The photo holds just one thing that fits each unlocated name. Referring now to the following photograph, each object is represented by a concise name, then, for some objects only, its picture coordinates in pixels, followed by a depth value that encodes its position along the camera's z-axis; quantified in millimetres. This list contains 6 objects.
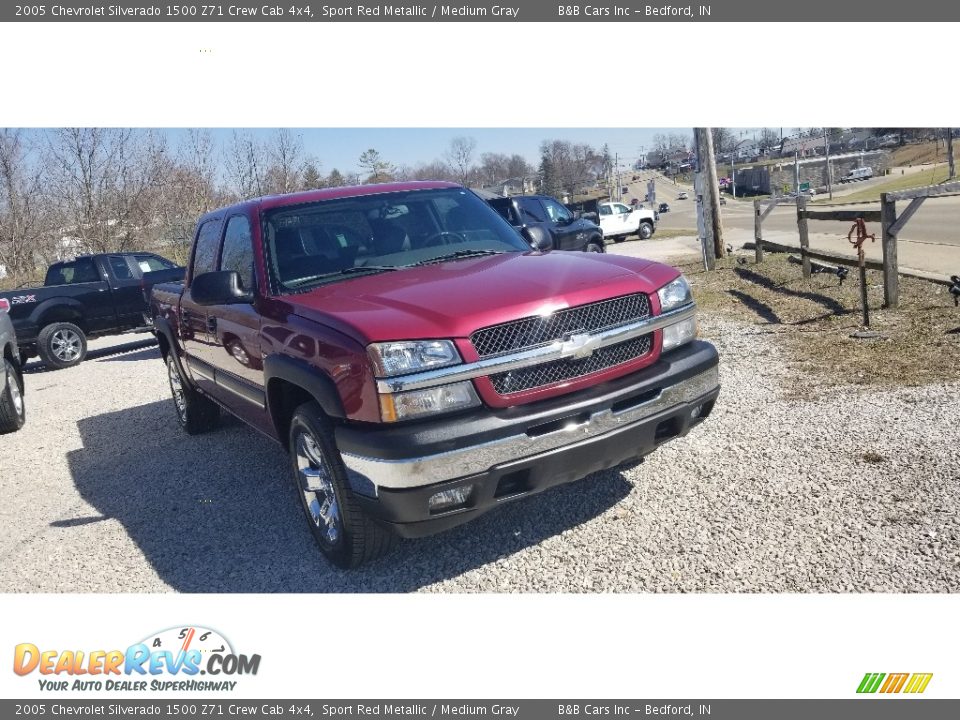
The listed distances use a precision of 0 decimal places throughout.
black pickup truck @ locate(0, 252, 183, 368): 11719
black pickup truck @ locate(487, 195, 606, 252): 15492
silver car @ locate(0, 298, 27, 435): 7316
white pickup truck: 30094
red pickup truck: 2963
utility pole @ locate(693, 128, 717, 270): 13953
